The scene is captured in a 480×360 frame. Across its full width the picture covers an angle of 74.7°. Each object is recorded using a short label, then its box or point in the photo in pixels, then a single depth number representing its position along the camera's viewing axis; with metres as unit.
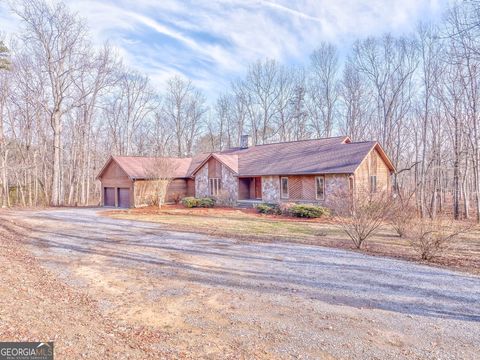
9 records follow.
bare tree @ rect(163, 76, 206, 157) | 44.12
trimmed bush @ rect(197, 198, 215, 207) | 23.39
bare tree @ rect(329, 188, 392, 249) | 10.06
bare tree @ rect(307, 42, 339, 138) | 36.00
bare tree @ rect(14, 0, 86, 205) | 25.84
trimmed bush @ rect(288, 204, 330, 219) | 17.57
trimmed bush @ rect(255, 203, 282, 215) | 19.65
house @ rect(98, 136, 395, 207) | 19.91
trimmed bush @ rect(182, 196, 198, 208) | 23.25
